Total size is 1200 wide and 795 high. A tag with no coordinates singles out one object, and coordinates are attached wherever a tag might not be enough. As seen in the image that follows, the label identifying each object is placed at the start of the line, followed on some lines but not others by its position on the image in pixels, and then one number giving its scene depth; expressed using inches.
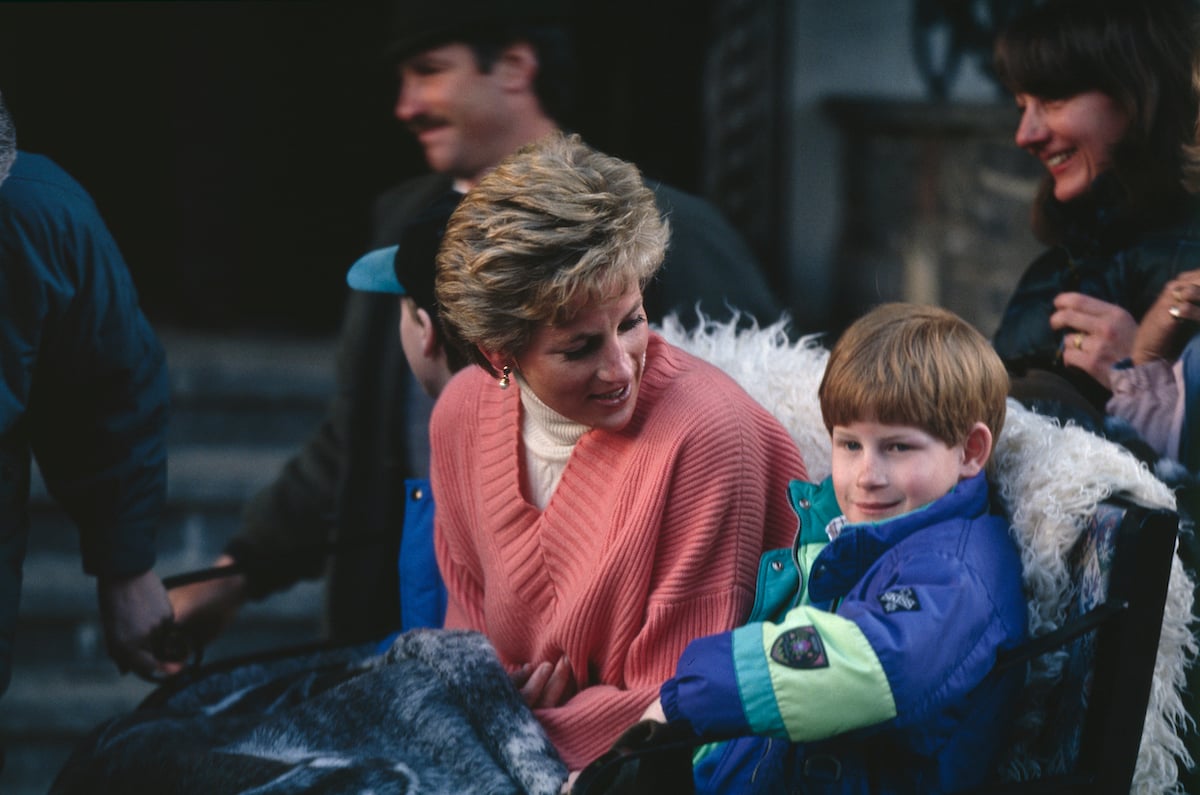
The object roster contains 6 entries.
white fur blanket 93.6
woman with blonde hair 93.9
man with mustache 119.7
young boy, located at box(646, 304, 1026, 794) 89.0
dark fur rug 95.9
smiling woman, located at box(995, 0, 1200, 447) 100.9
